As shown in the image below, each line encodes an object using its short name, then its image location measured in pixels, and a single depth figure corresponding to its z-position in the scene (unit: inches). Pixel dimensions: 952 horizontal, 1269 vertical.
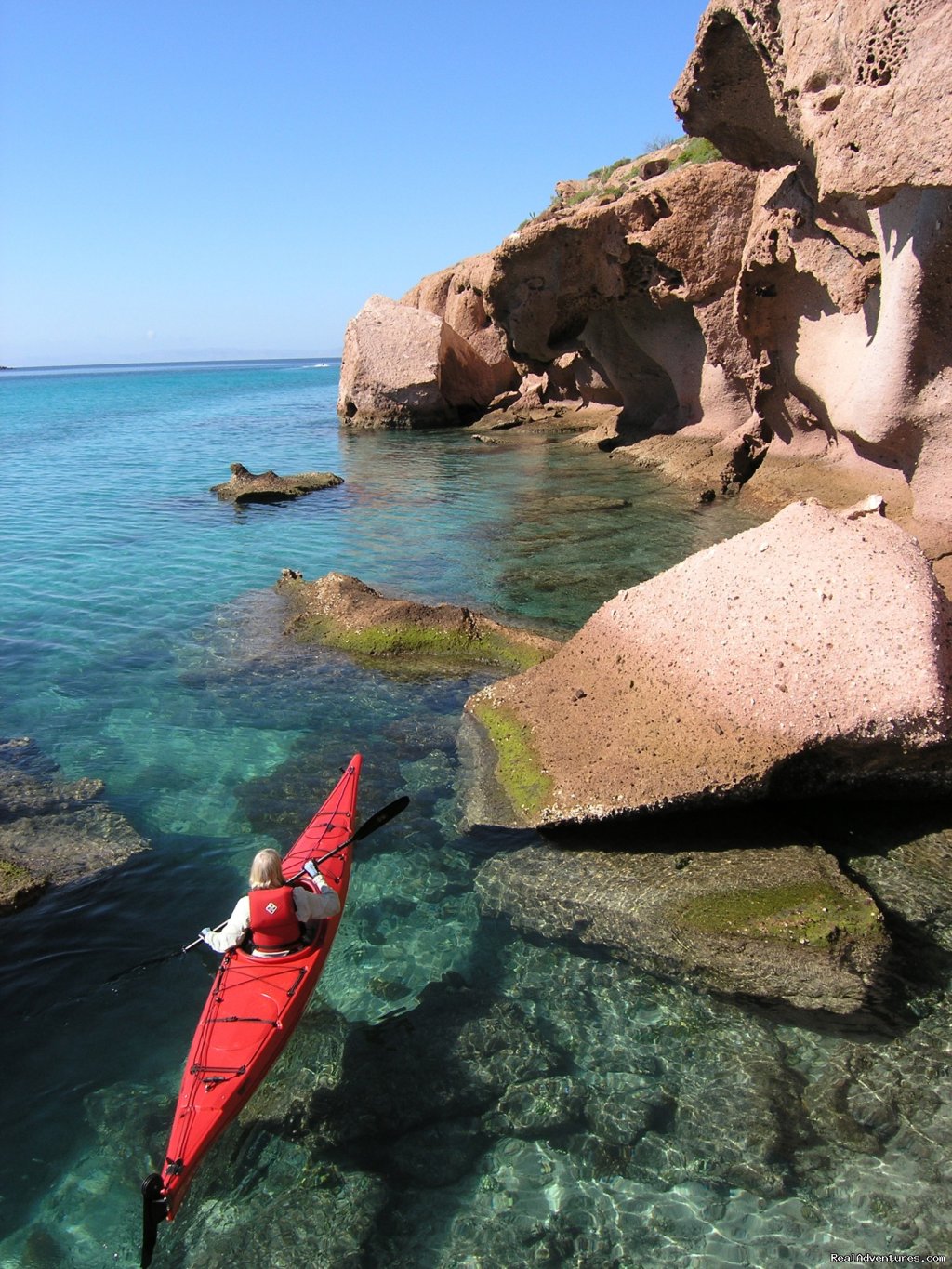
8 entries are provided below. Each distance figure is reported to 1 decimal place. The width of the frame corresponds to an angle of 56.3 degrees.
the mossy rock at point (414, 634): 475.5
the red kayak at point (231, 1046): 189.6
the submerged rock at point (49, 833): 301.4
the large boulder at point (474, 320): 1547.7
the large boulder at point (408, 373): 1433.3
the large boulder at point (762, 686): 281.1
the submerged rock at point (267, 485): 979.3
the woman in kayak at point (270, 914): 239.0
